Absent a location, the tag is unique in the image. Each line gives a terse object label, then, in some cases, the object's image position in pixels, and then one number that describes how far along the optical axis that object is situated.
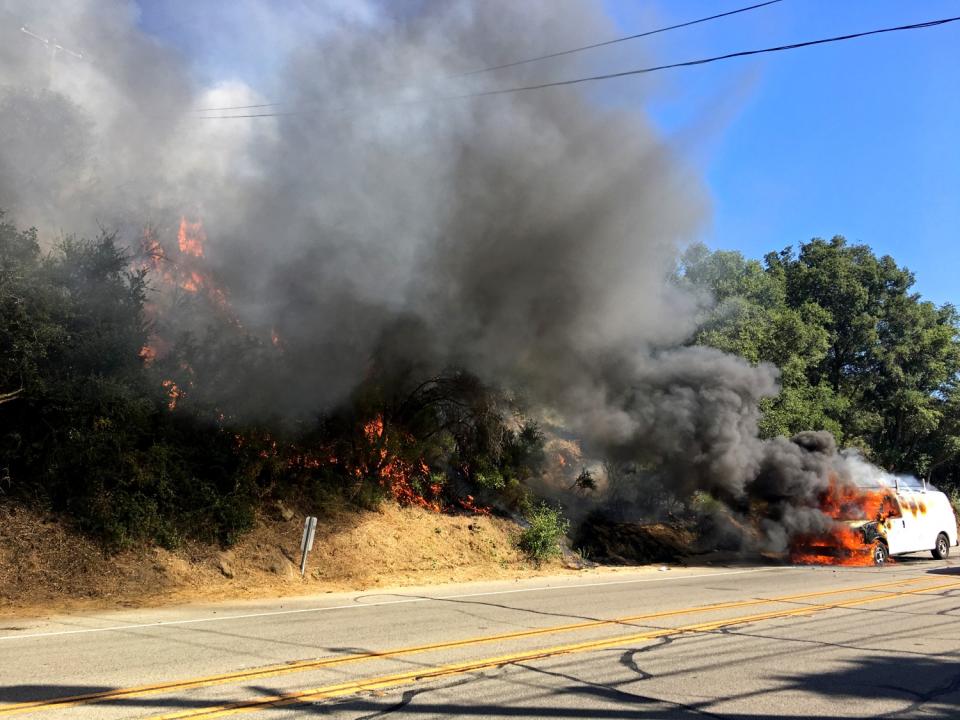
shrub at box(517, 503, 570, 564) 16.77
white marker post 13.04
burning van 17.25
